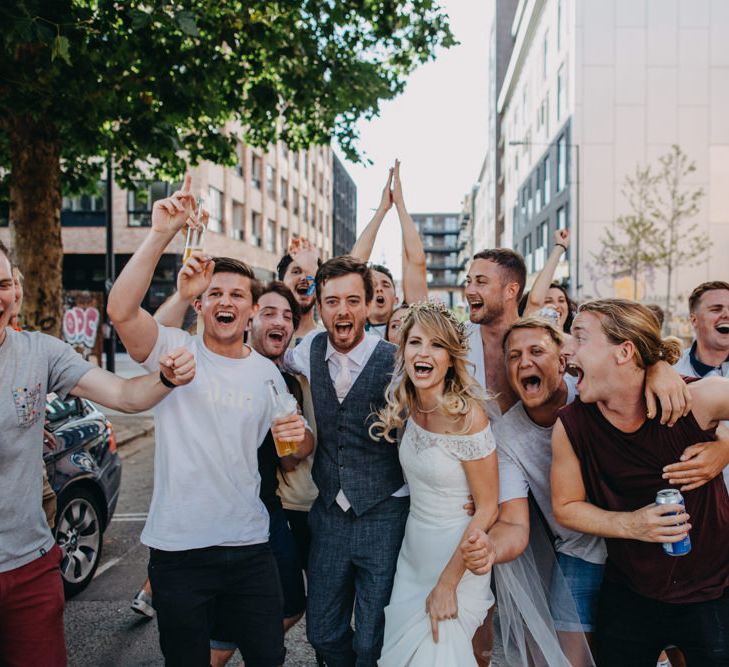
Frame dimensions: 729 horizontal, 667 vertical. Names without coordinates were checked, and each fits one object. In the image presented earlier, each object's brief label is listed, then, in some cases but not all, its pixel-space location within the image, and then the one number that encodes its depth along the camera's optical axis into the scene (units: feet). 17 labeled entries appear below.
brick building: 94.17
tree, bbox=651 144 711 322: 89.76
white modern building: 93.30
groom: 10.05
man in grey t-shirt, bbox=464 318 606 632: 9.52
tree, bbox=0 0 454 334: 21.63
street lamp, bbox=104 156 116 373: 46.35
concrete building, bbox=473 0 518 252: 181.83
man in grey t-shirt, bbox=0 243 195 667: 7.77
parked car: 15.02
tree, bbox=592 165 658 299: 88.17
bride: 8.86
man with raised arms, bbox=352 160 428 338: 14.15
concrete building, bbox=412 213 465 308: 444.55
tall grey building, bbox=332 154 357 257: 214.90
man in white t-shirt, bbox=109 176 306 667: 8.86
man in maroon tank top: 7.93
